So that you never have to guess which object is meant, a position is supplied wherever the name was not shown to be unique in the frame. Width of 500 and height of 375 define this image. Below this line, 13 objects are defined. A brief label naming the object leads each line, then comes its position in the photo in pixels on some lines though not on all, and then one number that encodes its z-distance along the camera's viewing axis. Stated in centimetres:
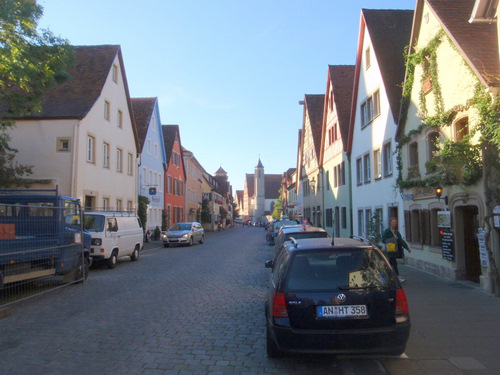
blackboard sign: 1152
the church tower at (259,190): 13688
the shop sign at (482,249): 972
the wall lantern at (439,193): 1189
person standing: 1054
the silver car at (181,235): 2678
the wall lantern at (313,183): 3674
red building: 4059
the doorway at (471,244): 1129
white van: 1444
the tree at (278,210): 8262
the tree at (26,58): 1190
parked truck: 829
